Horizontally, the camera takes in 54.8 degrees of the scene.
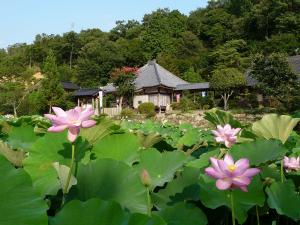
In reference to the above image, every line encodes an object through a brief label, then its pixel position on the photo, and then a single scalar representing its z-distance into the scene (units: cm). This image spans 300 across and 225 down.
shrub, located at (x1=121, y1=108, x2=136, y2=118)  1624
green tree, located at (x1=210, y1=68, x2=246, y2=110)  1732
